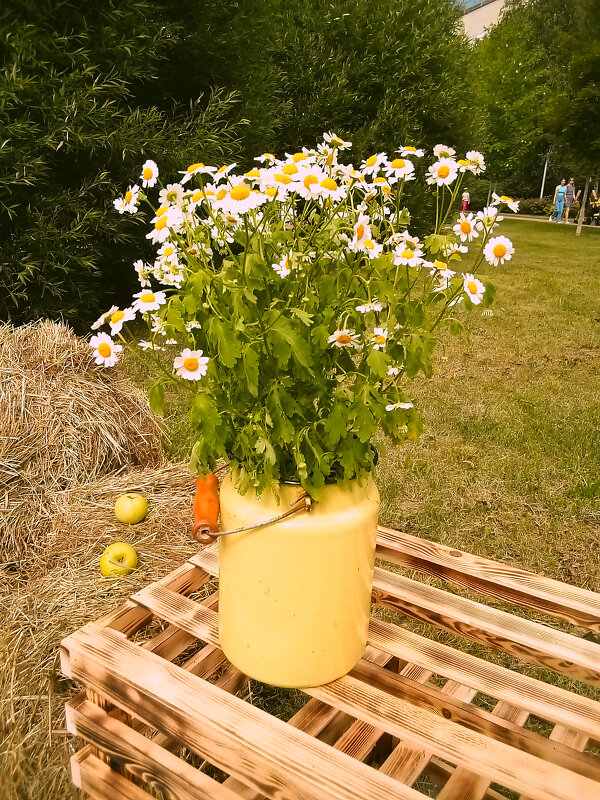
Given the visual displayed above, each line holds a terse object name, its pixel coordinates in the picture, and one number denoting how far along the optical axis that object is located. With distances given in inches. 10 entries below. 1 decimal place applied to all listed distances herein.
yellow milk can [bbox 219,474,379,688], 39.2
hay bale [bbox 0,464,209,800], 56.4
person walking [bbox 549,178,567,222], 744.3
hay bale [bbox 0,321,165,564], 84.2
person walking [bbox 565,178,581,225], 759.1
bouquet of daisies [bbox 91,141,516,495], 36.0
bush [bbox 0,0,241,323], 162.1
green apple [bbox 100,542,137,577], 73.8
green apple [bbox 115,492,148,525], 82.9
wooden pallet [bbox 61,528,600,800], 37.4
